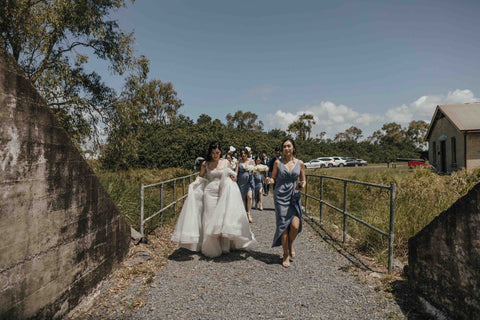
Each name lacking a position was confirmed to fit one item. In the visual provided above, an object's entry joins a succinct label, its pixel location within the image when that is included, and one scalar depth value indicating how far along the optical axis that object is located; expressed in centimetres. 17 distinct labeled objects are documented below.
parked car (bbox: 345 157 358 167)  3834
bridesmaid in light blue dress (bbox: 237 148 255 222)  829
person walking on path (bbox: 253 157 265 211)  952
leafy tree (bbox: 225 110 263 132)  6266
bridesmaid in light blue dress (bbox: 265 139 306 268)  464
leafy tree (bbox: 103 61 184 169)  1105
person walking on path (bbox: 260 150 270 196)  1214
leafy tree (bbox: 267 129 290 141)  3694
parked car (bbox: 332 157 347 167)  3734
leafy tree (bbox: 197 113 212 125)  4797
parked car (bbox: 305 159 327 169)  3549
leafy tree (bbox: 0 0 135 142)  873
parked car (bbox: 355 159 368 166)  3959
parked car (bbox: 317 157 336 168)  3688
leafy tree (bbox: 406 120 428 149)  6203
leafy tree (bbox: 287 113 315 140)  5184
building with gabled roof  1822
